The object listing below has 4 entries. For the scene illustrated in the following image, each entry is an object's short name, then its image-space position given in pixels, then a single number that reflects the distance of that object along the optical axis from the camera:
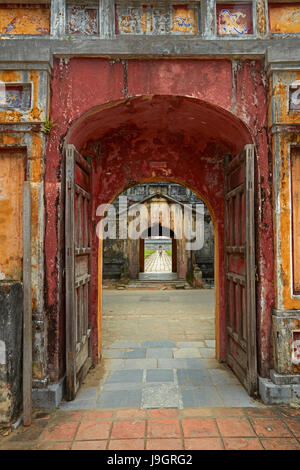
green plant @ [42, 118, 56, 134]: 3.29
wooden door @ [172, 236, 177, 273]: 16.38
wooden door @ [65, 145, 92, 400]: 3.28
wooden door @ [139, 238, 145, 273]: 15.76
